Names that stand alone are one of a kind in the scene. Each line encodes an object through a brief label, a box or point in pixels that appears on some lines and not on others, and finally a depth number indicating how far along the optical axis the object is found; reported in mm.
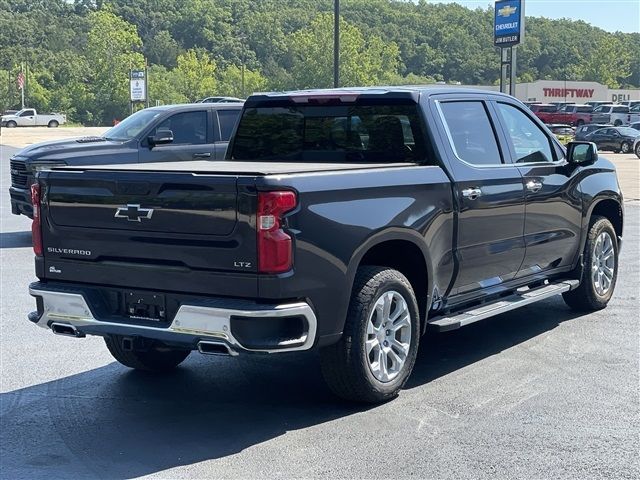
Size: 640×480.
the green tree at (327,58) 98625
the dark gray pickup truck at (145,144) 12375
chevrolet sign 31188
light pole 25719
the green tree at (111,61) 102812
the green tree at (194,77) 108625
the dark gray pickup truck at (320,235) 4805
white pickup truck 83250
